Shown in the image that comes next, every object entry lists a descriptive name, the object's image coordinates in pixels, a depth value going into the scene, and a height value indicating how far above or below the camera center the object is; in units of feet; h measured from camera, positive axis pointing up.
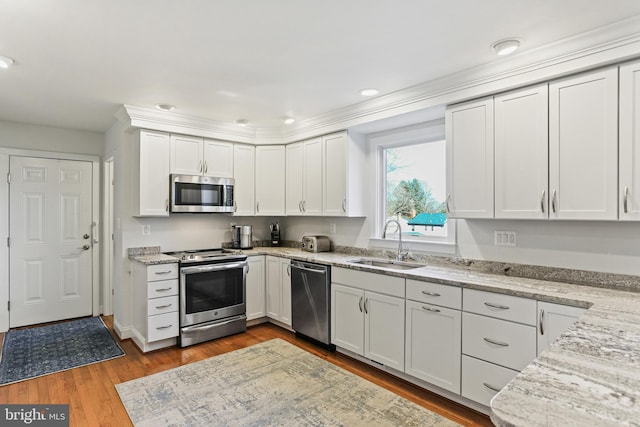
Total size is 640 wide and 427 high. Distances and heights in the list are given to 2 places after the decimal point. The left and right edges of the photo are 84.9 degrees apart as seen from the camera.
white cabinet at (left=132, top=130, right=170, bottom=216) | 12.11 +1.36
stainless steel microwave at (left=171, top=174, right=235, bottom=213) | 12.70 +0.70
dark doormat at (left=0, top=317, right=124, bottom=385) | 10.01 -4.53
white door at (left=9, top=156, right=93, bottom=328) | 13.84 -1.17
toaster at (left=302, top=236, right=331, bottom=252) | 13.73 -1.24
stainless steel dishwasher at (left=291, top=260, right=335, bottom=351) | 11.28 -3.01
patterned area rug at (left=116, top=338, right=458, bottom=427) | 6.49 -3.81
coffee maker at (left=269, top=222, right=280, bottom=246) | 16.02 -1.04
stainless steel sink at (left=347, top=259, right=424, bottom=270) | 10.85 -1.65
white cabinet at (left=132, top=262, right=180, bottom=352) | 11.21 -3.09
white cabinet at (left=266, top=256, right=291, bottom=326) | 13.01 -2.93
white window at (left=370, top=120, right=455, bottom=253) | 11.06 +0.86
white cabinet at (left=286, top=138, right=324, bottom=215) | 13.55 +1.41
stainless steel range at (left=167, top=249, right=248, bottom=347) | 11.85 -2.97
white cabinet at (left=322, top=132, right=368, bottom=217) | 12.50 +1.40
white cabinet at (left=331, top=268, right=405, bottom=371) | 9.24 -2.93
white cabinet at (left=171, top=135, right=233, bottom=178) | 12.91 +2.15
